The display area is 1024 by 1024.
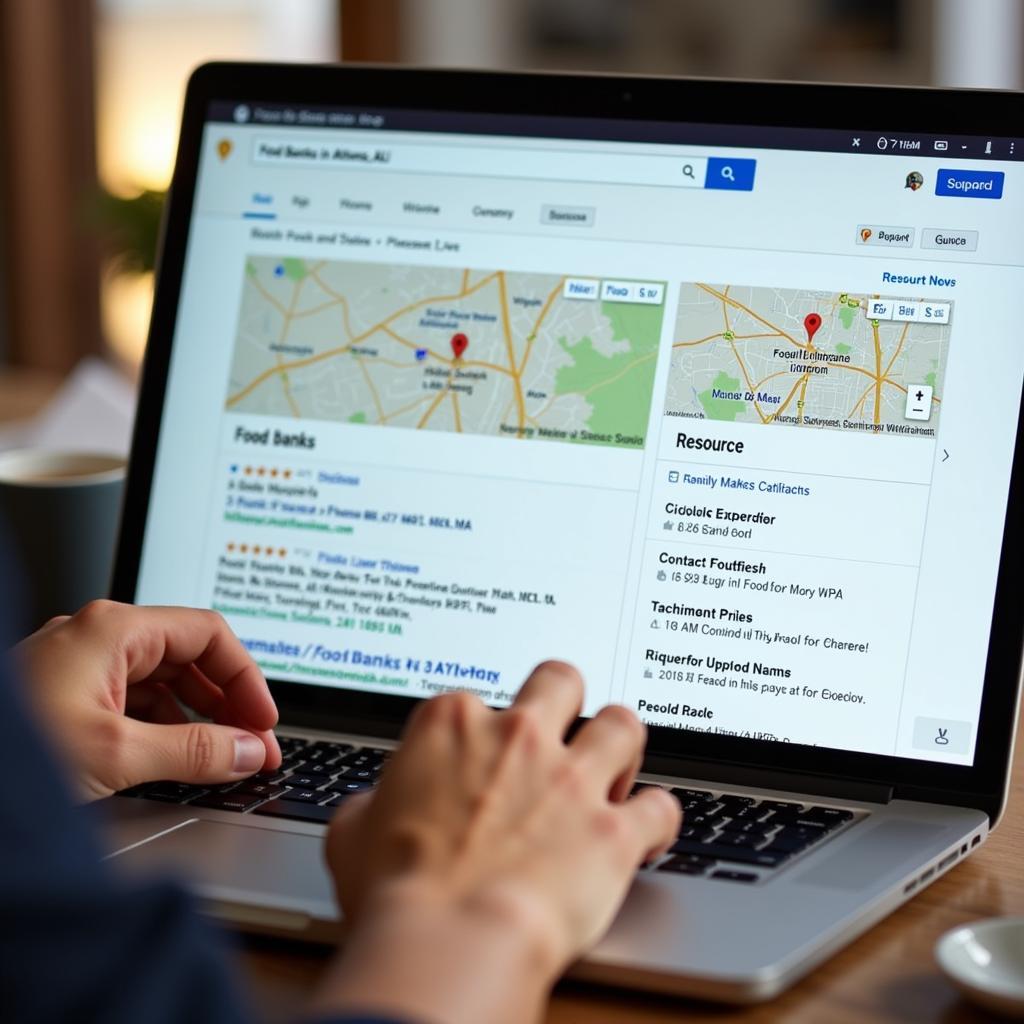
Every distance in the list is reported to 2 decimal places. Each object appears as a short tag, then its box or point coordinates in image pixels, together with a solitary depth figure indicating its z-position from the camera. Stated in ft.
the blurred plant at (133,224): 5.15
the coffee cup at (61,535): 4.03
